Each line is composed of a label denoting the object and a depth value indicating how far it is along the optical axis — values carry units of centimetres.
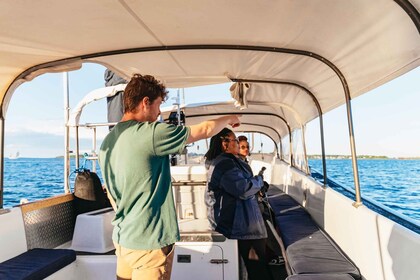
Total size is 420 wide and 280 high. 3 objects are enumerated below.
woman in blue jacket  287
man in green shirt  167
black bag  396
